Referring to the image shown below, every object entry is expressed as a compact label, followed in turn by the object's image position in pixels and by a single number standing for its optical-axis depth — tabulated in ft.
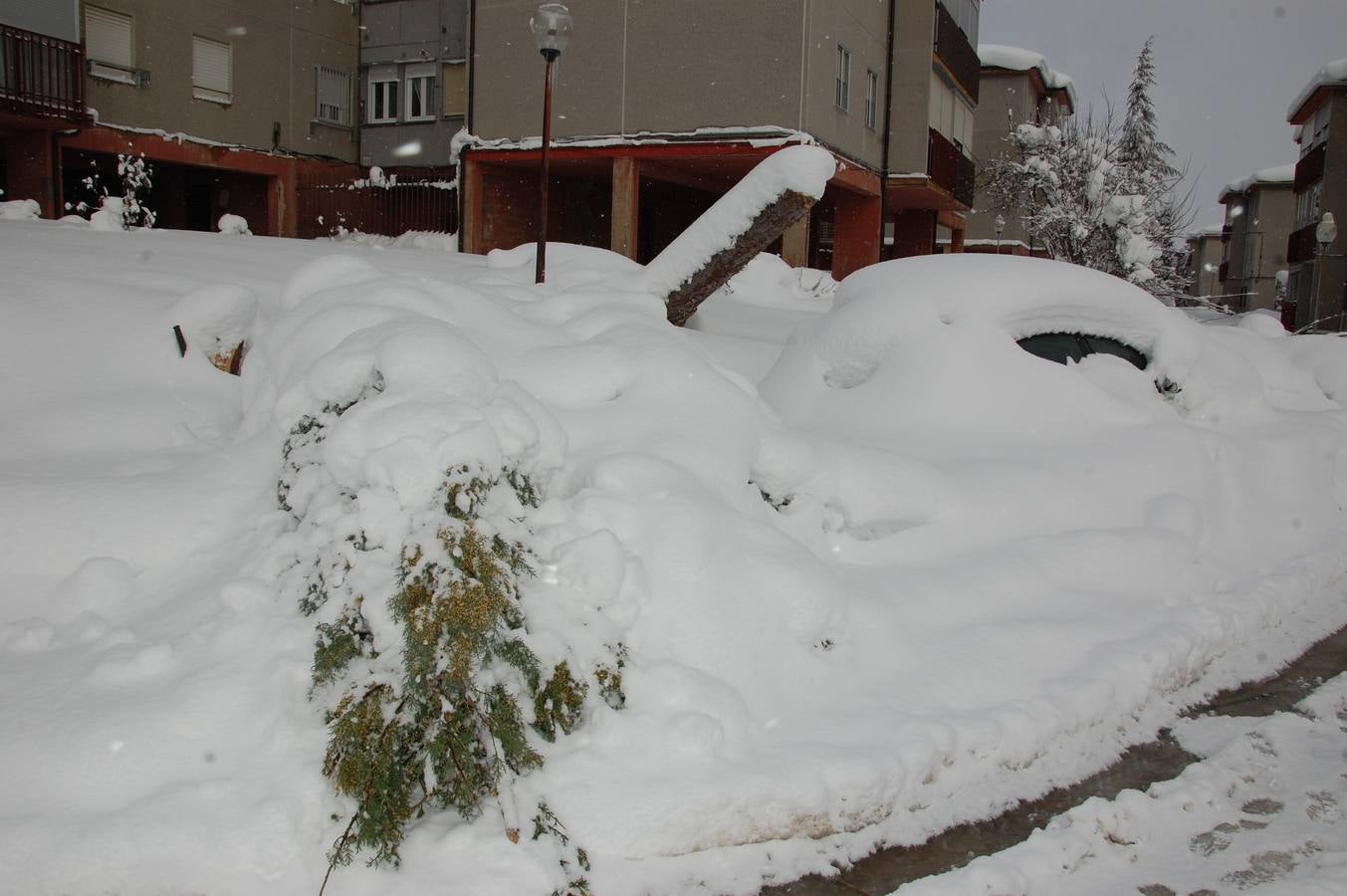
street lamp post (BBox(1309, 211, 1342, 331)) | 60.59
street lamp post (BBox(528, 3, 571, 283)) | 27.43
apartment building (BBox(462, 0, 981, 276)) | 46.75
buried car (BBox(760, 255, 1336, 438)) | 19.71
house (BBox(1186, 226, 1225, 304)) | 205.57
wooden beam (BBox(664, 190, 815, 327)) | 21.34
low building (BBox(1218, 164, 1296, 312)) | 152.35
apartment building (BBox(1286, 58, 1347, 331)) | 101.91
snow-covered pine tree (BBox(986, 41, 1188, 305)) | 58.85
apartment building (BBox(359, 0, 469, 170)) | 68.69
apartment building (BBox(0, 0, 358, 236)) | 57.31
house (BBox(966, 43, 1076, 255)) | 103.14
